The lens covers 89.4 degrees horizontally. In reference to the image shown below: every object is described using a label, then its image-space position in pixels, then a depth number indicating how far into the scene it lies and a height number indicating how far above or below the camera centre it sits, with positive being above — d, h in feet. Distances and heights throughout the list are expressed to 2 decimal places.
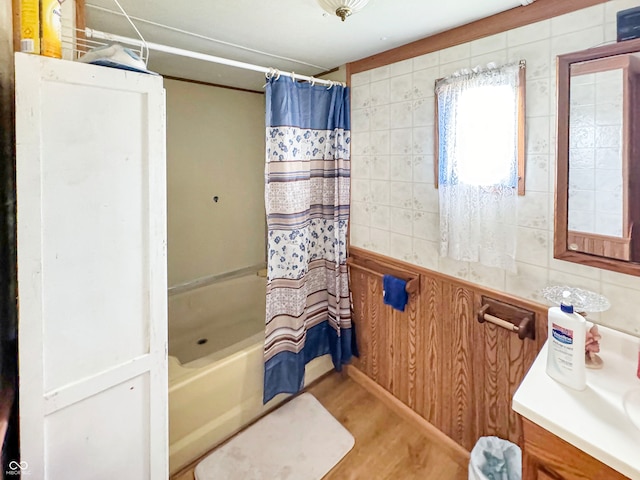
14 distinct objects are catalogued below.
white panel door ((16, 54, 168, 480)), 2.91 -0.41
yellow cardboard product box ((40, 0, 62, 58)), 3.03 +1.91
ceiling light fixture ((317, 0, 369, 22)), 3.63 +2.54
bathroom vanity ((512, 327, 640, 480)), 2.73 -1.80
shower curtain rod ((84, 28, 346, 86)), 4.05 +2.55
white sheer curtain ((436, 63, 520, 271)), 4.70 +1.01
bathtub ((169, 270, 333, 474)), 5.75 -2.98
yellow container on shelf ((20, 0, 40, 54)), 2.96 +1.89
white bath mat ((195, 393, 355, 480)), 5.60 -4.11
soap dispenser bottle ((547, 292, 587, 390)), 3.38 -1.26
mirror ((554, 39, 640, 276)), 3.77 +0.88
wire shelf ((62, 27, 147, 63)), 3.80 +2.26
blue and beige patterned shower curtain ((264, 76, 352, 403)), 6.30 +0.02
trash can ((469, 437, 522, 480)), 4.75 -3.49
